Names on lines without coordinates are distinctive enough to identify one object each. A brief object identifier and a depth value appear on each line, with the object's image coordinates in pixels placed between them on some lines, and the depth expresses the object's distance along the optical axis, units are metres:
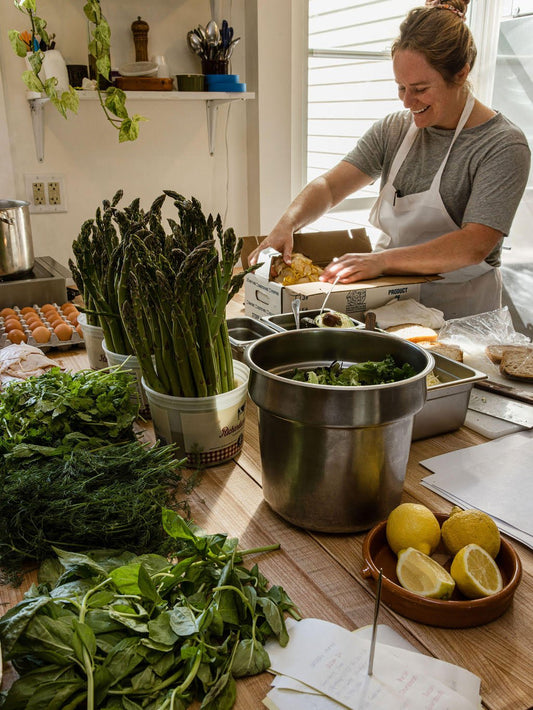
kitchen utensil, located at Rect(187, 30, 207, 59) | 3.01
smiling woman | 2.17
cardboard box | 1.90
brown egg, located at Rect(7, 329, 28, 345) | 1.94
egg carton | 1.95
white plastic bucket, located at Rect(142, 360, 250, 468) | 1.21
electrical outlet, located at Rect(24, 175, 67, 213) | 2.98
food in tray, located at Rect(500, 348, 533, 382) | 1.60
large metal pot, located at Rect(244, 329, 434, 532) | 0.97
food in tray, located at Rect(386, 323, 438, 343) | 1.76
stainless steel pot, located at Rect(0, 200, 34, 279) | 2.20
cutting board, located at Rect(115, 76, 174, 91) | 2.83
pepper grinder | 2.91
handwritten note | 0.74
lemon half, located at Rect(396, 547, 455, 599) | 0.88
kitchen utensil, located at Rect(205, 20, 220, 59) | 2.99
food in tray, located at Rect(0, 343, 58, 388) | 1.62
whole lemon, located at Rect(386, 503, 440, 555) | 0.96
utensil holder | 3.02
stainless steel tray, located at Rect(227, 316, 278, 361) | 1.64
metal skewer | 0.76
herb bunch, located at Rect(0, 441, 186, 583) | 0.98
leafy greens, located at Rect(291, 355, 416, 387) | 1.11
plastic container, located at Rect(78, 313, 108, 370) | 1.61
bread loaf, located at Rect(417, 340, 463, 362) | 1.64
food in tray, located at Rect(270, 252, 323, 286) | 2.13
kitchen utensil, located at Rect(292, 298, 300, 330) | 1.65
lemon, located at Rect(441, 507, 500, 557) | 0.95
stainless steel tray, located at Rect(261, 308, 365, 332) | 1.72
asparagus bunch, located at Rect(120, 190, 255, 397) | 1.17
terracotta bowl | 0.86
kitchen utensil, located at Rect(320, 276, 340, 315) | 1.85
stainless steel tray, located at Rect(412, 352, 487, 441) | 1.33
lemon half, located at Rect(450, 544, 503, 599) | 0.88
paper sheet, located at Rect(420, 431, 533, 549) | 1.10
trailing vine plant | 2.04
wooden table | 0.80
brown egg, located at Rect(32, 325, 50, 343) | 1.96
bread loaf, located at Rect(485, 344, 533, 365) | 1.68
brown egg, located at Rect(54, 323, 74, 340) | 1.99
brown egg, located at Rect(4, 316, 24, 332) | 2.00
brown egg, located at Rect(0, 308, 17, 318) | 2.14
